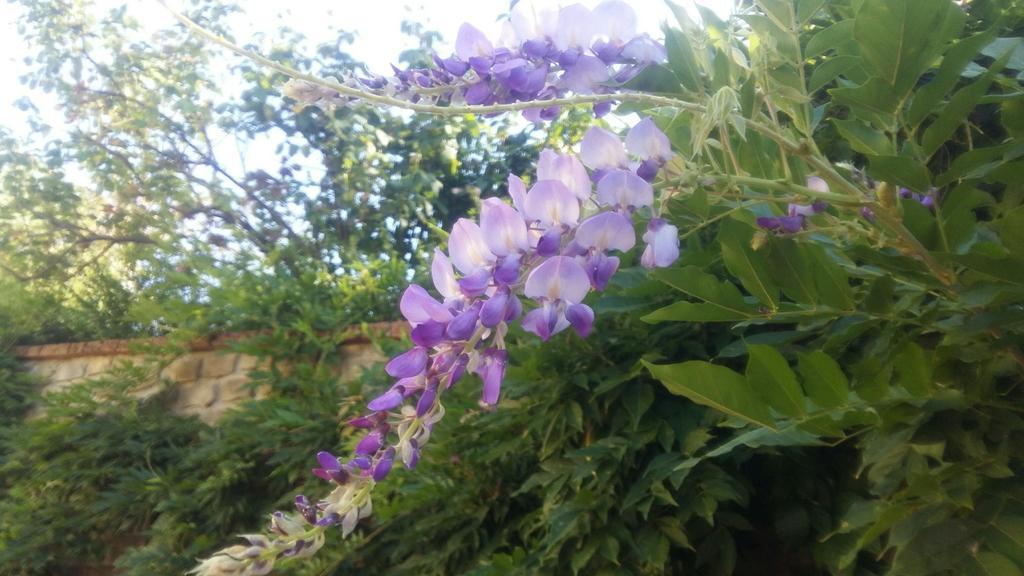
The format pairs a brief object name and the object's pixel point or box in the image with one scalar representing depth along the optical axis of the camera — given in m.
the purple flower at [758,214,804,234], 0.62
